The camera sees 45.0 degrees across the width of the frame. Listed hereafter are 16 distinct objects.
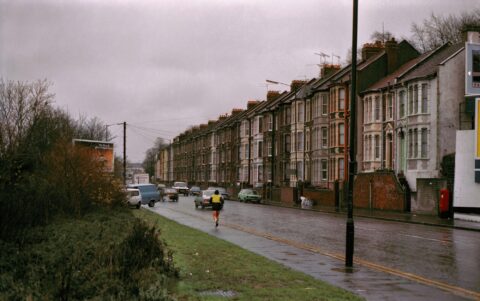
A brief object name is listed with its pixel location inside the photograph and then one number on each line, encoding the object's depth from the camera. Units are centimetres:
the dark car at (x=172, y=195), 6562
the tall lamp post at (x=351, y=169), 1434
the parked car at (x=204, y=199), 4631
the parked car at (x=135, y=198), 4294
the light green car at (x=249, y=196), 6214
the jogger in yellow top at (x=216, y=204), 2739
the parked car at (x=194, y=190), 8654
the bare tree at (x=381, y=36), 7625
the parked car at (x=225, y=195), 6991
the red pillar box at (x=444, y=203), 3491
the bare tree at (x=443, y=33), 6162
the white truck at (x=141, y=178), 8156
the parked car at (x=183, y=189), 8954
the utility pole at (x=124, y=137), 6435
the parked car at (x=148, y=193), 5257
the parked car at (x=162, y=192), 6924
